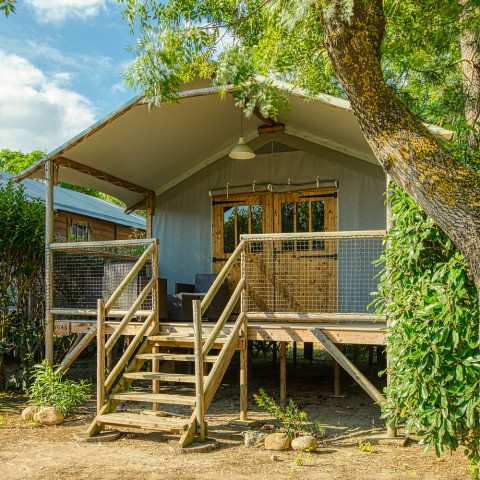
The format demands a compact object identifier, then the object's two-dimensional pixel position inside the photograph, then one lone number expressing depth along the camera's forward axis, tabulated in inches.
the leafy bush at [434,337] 149.9
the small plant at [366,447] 186.9
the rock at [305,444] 185.5
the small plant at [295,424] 202.5
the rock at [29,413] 233.5
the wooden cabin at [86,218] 499.8
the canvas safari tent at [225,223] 218.7
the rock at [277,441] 187.0
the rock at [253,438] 191.9
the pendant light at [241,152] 279.9
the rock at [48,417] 226.2
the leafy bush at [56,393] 237.3
